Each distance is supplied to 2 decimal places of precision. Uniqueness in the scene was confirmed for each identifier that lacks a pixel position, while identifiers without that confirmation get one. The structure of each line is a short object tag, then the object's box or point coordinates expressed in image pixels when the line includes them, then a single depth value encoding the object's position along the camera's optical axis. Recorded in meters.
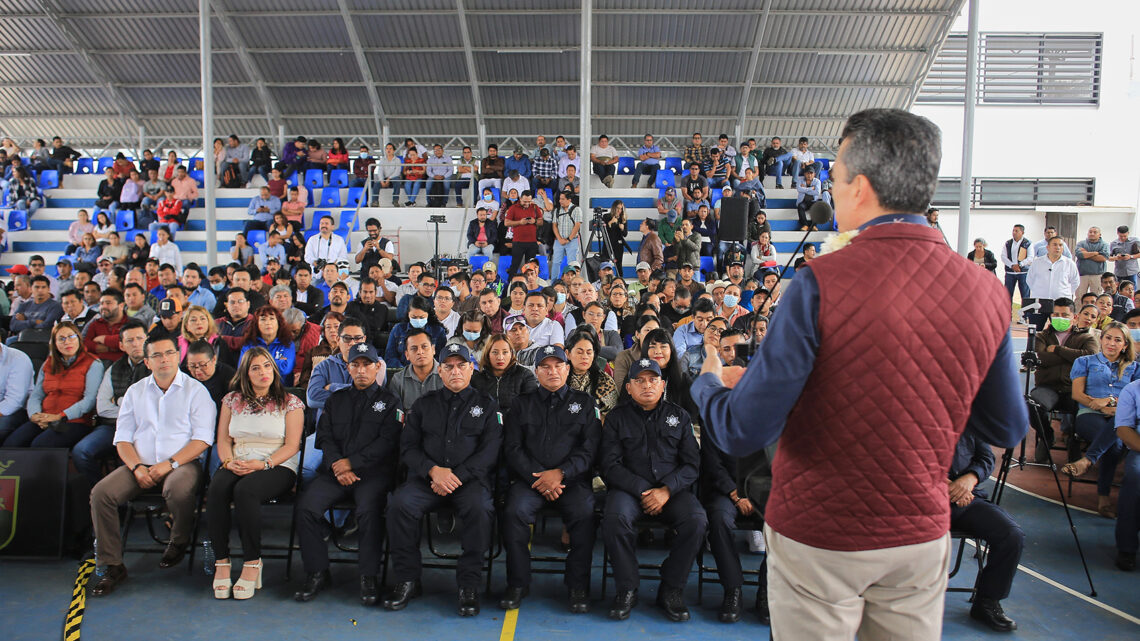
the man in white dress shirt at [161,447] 4.43
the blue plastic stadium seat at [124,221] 14.23
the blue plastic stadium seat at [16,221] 15.31
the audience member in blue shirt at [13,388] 5.47
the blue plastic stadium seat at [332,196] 14.94
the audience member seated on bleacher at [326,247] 11.77
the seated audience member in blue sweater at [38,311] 8.45
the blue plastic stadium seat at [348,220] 14.19
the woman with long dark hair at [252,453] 4.37
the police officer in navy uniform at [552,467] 4.24
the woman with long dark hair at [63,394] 5.31
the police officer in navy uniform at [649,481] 4.13
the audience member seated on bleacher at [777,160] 15.83
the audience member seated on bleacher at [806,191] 14.48
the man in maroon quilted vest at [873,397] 1.50
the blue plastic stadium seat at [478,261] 12.51
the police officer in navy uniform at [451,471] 4.23
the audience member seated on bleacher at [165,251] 11.92
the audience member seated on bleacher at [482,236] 12.72
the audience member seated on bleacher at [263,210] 13.77
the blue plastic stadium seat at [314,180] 15.42
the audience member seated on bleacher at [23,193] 15.66
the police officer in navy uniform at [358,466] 4.32
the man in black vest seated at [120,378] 5.35
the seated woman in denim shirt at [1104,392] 5.79
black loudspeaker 10.52
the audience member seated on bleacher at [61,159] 16.67
